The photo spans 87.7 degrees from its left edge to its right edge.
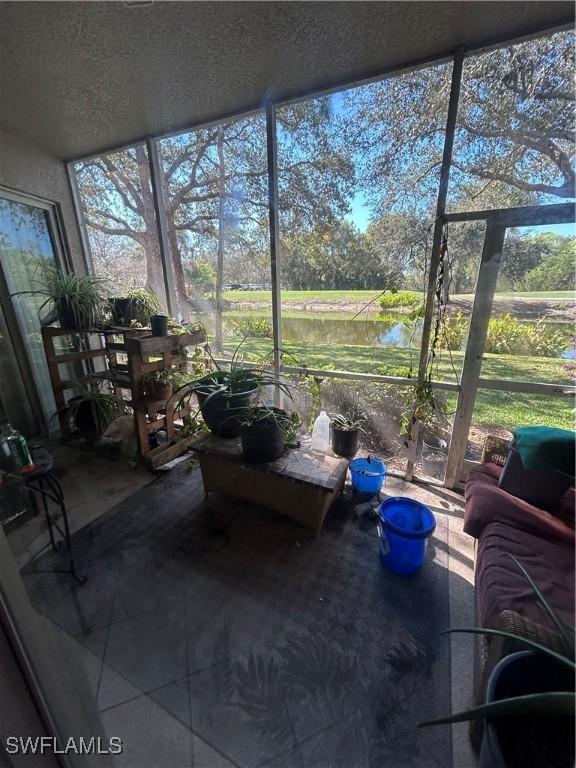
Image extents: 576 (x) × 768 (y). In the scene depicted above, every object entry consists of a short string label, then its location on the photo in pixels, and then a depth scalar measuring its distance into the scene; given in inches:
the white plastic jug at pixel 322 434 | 76.2
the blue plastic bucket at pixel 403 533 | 53.2
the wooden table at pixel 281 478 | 61.0
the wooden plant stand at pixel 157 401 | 79.9
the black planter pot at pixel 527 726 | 20.7
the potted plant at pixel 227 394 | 65.7
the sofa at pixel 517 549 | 25.6
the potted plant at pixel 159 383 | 87.5
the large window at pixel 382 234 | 57.9
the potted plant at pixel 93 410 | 94.0
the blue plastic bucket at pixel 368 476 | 72.4
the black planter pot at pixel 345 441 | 77.6
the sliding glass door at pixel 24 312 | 92.2
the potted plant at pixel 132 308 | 91.8
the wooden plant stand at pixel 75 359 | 87.2
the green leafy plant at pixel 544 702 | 20.0
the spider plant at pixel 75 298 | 87.7
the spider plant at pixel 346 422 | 78.2
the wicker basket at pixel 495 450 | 62.2
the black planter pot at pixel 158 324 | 82.7
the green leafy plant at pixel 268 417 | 62.3
